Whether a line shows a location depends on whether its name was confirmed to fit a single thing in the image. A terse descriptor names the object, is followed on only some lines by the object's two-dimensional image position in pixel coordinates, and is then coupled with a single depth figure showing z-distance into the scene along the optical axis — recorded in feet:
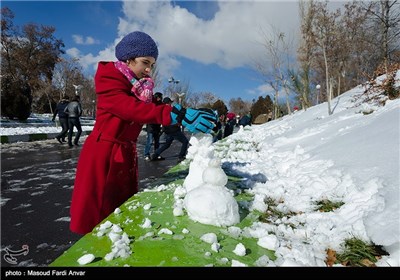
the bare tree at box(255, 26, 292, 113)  68.39
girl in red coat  5.30
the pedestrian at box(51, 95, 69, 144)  35.88
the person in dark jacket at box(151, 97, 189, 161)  26.00
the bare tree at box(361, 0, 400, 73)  49.04
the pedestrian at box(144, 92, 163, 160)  27.13
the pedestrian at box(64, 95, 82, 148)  34.76
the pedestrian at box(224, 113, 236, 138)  49.37
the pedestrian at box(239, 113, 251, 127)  65.41
